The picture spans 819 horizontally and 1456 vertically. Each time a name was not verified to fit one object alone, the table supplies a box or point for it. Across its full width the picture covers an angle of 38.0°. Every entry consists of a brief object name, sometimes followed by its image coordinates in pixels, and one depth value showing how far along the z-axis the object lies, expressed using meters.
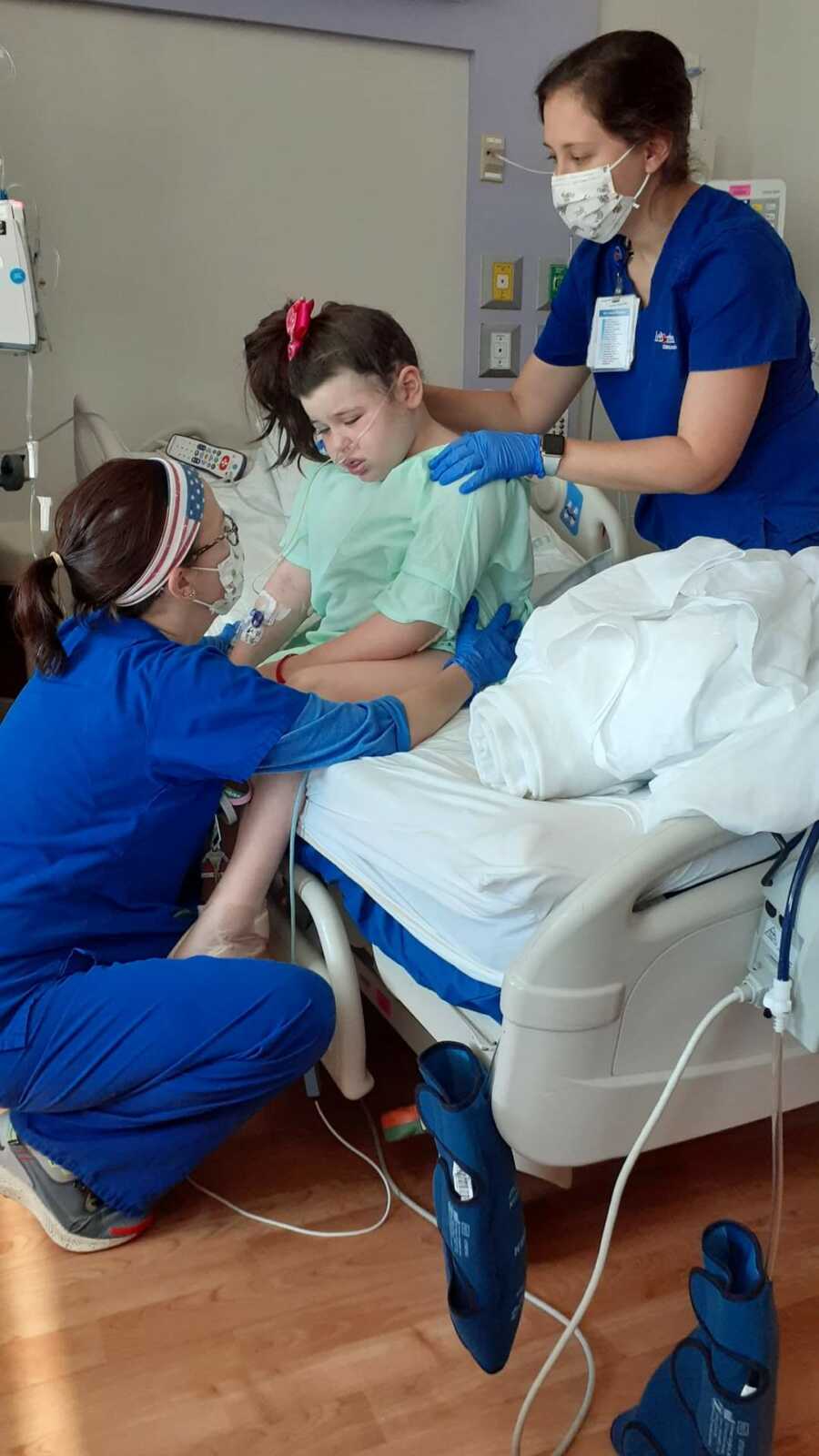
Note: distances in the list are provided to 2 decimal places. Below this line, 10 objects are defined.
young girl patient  1.73
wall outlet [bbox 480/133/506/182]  3.10
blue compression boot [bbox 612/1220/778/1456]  1.06
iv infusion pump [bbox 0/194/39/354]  2.11
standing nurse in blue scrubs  1.73
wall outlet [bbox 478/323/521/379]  3.23
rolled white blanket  1.30
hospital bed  1.24
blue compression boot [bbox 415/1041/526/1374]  1.24
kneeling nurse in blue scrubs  1.46
